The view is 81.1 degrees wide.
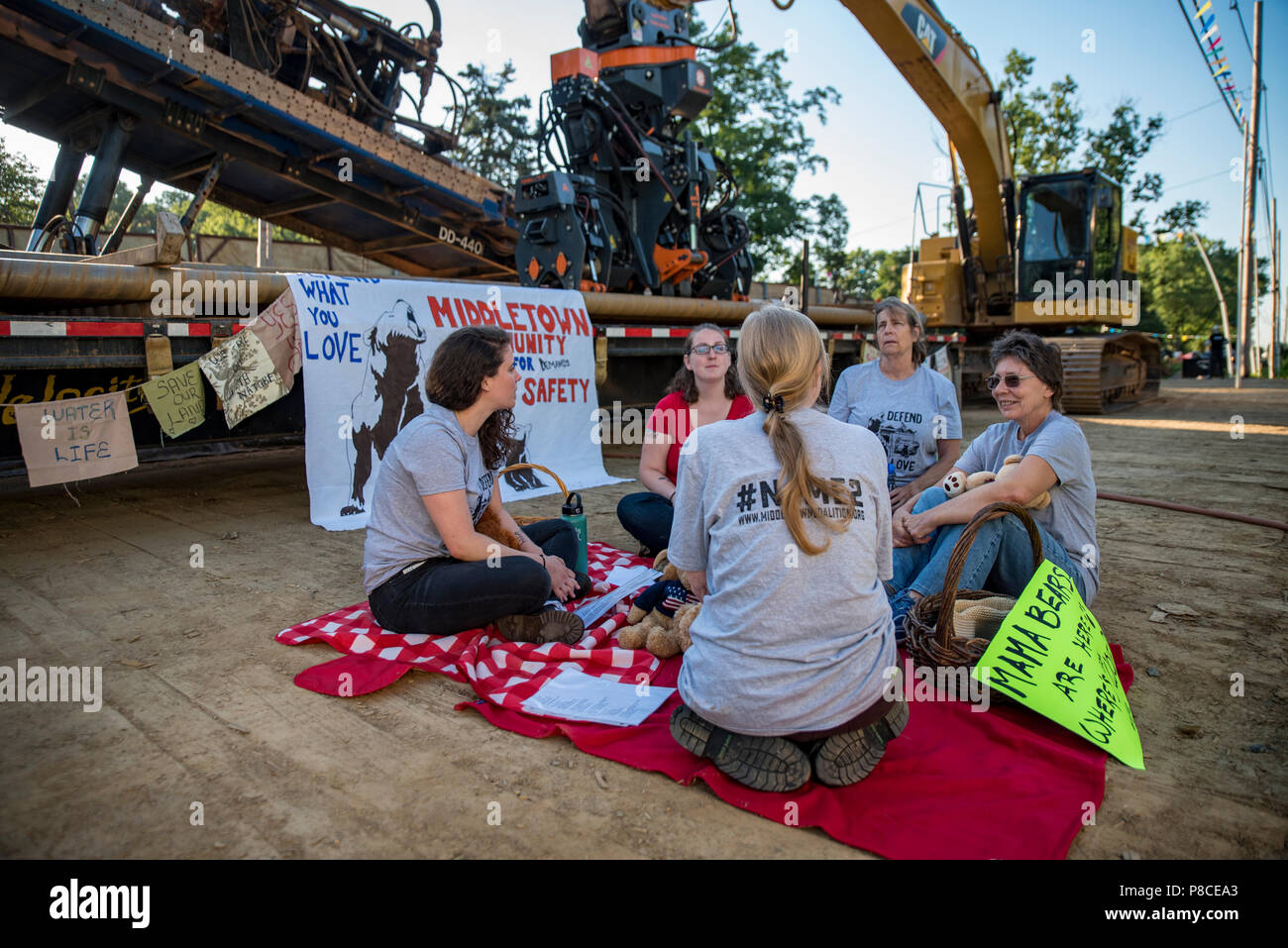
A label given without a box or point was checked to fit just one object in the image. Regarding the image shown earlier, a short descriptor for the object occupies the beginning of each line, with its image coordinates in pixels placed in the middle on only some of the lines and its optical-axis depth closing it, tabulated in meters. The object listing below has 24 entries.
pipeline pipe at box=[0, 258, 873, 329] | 3.81
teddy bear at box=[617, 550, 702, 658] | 2.88
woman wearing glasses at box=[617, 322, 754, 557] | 3.83
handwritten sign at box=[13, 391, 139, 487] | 4.22
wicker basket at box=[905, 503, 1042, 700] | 2.36
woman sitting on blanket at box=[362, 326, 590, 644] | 2.78
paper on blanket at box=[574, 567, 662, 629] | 3.30
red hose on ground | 4.55
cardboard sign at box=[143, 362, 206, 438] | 4.35
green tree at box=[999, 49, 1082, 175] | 28.45
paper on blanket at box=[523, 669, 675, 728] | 2.37
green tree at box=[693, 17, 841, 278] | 24.59
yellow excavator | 10.66
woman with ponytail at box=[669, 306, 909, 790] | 1.86
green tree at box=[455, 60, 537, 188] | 24.97
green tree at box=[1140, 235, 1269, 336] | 42.81
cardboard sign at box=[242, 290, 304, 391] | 4.61
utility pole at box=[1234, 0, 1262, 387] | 17.95
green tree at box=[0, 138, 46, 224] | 9.77
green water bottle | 3.61
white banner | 4.77
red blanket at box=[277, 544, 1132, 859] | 1.79
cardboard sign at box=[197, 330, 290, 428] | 4.45
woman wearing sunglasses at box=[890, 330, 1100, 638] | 2.78
